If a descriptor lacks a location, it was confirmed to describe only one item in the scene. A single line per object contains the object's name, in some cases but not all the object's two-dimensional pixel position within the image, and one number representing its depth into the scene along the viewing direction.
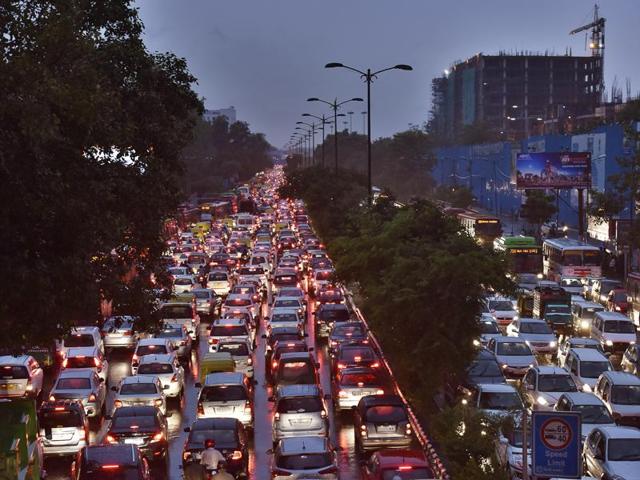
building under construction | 188.62
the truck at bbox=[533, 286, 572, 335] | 43.88
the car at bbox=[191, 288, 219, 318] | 48.91
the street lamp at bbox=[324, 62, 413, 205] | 45.16
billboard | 77.00
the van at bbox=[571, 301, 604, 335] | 43.12
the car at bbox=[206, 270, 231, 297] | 56.16
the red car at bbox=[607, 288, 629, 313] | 47.97
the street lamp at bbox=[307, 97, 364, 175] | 63.94
